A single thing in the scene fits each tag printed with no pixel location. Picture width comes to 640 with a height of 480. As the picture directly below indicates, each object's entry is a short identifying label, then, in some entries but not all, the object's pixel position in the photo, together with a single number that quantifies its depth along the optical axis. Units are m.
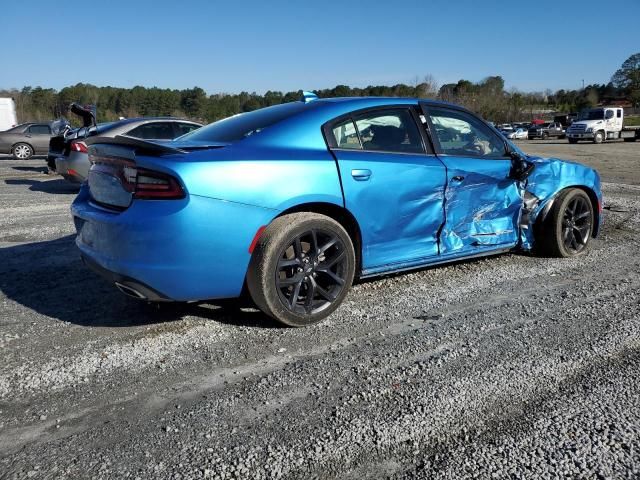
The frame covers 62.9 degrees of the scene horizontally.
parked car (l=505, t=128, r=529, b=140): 53.19
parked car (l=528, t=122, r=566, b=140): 51.94
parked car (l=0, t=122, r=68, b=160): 20.39
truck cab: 33.34
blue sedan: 2.91
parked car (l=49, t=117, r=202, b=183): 9.05
